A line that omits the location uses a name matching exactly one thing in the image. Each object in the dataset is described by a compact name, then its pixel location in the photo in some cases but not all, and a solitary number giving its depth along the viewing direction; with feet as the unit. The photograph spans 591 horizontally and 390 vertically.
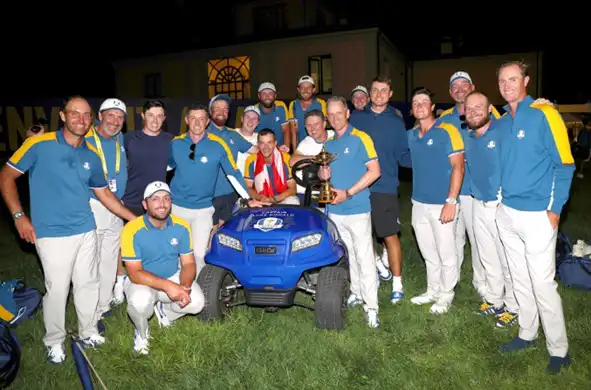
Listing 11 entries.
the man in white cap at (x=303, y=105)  22.75
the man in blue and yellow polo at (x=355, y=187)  14.70
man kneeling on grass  13.17
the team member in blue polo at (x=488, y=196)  13.99
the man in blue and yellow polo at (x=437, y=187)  15.02
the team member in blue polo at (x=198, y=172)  16.33
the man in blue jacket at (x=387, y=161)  16.72
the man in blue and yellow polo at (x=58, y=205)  12.44
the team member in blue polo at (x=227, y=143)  17.95
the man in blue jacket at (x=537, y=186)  11.21
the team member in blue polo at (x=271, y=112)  22.85
